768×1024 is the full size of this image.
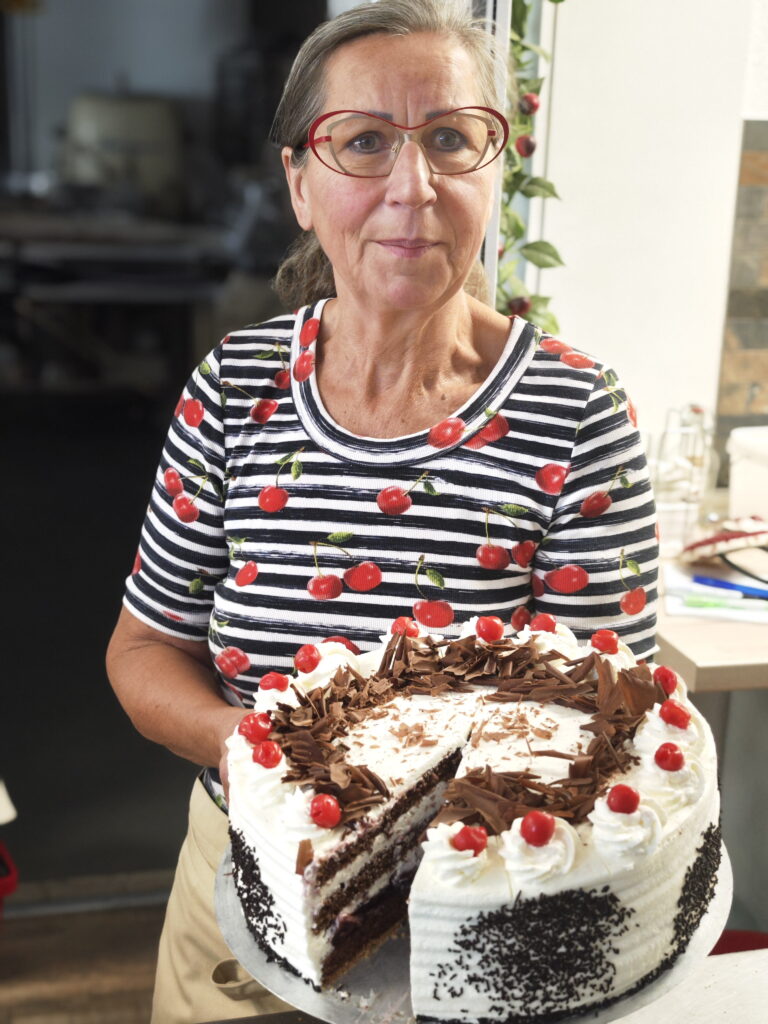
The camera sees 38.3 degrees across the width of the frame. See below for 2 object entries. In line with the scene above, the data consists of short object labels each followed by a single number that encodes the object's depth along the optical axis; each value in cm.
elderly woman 122
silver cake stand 93
